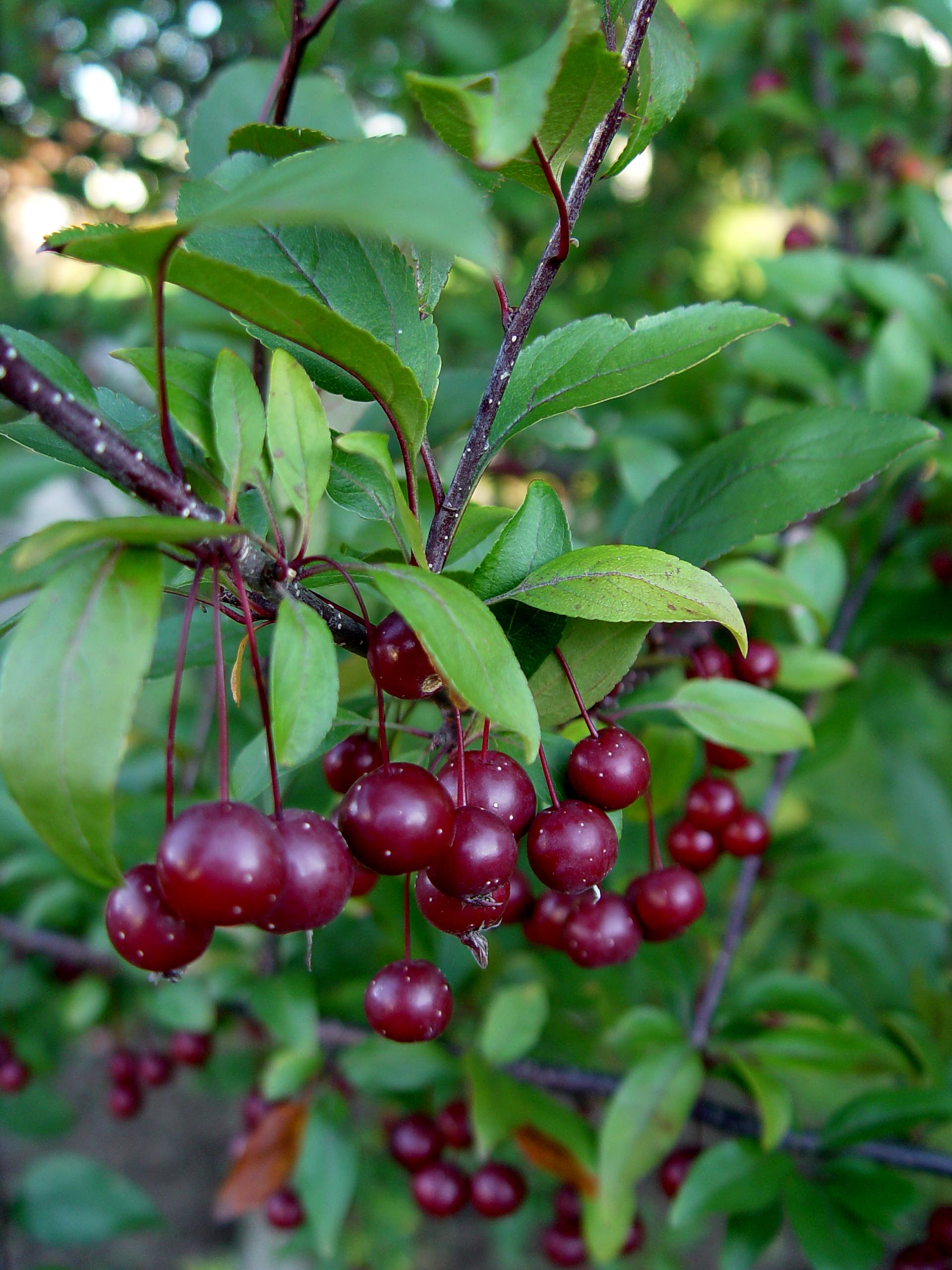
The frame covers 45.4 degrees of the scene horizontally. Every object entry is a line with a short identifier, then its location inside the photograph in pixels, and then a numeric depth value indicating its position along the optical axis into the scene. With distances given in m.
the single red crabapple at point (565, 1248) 0.27
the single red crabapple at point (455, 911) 0.13
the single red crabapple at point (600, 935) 0.16
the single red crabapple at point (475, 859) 0.12
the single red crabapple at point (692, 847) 0.19
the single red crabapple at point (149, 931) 0.11
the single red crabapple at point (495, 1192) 0.23
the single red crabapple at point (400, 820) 0.11
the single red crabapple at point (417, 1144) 0.24
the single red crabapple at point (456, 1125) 0.24
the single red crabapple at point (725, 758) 0.19
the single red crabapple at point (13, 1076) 0.32
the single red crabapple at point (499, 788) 0.13
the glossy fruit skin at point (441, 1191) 0.24
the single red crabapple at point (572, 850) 0.13
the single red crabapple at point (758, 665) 0.19
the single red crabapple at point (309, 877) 0.11
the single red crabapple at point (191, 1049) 0.29
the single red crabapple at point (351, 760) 0.15
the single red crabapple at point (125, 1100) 0.33
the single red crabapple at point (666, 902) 0.16
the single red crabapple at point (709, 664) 0.18
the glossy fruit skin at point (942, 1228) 0.21
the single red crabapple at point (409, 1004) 0.13
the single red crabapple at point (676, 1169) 0.23
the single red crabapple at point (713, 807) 0.20
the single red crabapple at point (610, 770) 0.13
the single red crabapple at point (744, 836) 0.20
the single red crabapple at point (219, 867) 0.10
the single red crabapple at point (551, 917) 0.17
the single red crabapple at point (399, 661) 0.12
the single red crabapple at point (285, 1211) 0.29
